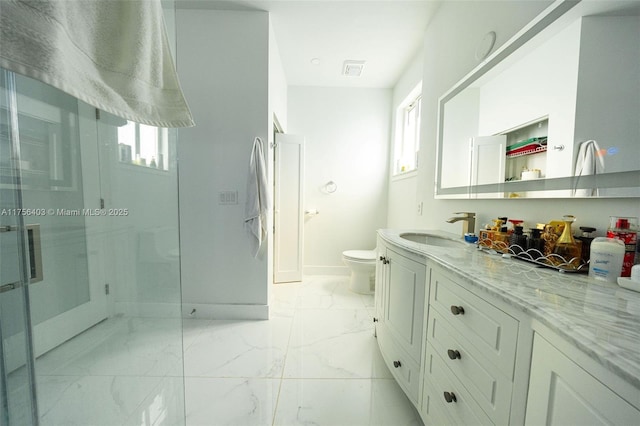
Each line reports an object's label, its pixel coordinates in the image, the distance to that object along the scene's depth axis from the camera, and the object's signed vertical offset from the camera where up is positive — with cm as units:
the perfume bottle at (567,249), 80 -16
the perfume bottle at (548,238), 86 -13
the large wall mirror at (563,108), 72 +37
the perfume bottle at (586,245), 79 -14
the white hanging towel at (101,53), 46 +34
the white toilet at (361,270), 254 -78
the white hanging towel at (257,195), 193 +2
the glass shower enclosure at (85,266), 70 -30
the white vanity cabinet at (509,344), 40 -33
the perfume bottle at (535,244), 90 -16
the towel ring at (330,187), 311 +16
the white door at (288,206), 272 -10
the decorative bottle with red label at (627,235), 68 -9
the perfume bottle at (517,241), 96 -16
